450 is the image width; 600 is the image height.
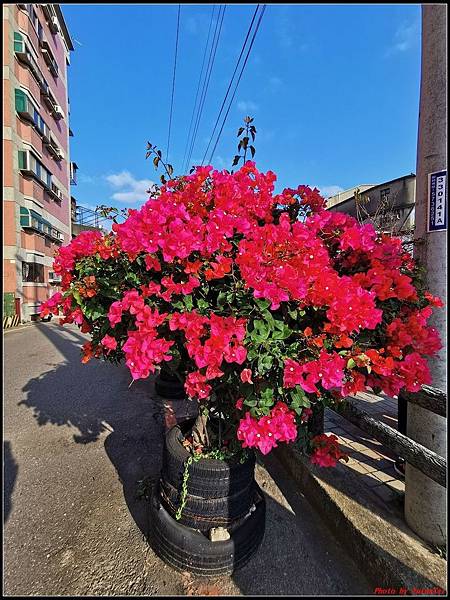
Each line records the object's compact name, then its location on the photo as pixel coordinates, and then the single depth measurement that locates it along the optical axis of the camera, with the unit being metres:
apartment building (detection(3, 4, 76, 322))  12.87
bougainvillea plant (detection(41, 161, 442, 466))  1.16
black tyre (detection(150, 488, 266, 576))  1.53
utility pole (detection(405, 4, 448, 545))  1.51
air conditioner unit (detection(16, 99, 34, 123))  13.45
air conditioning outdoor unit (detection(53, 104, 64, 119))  17.88
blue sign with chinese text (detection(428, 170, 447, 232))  1.50
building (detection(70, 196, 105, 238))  28.04
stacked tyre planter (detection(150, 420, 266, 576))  1.54
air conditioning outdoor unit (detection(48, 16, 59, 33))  17.15
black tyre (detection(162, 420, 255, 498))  1.57
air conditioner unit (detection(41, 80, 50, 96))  15.82
